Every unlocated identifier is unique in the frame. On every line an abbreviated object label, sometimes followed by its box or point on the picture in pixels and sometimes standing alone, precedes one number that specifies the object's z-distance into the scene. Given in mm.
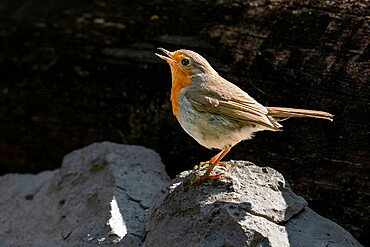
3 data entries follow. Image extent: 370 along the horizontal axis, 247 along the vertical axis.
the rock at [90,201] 9141
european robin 8672
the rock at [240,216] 7520
